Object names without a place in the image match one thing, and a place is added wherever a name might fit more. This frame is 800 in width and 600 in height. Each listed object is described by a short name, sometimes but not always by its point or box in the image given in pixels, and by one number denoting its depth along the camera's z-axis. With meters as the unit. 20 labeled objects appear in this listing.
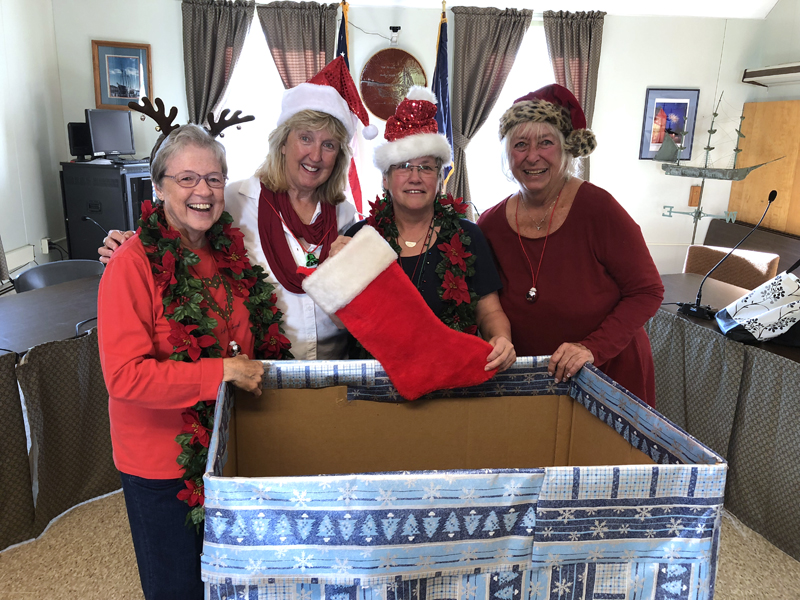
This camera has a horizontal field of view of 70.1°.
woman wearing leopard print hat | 1.51
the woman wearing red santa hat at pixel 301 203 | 1.54
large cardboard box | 0.69
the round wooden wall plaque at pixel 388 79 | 5.46
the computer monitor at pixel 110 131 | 4.73
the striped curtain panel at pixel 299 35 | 5.21
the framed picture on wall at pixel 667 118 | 5.89
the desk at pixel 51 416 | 2.02
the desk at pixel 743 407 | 2.15
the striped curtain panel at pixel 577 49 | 5.57
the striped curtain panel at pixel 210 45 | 5.15
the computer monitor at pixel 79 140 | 4.69
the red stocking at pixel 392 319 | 1.03
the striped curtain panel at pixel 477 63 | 5.44
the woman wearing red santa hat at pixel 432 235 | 1.50
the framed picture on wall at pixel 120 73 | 5.18
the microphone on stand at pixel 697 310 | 2.60
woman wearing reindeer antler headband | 1.07
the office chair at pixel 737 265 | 3.42
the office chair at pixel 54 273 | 2.92
